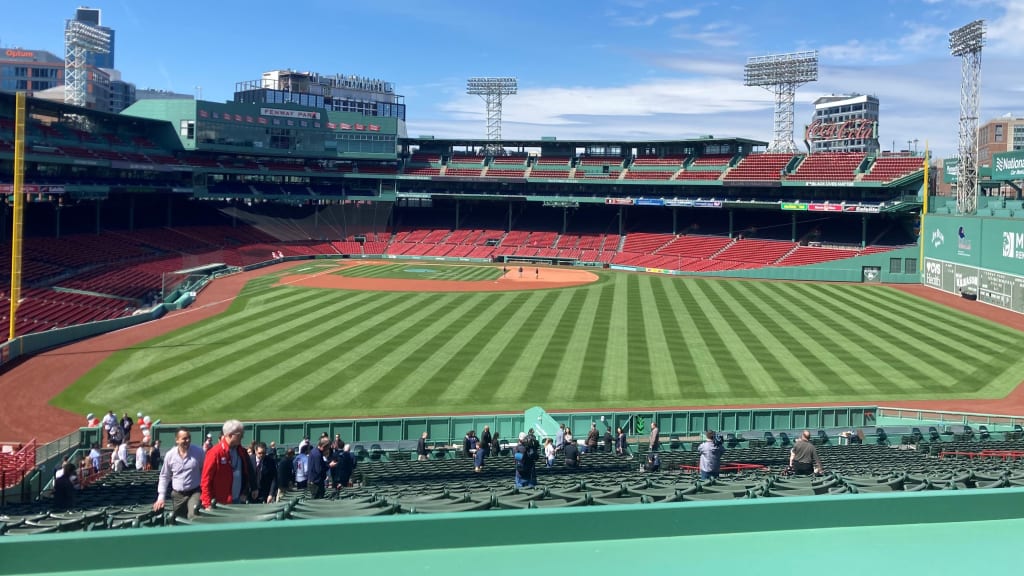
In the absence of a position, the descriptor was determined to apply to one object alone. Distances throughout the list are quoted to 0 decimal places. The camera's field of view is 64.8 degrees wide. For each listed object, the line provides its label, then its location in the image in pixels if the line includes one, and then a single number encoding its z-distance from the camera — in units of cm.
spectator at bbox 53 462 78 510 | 1336
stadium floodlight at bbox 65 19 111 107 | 10175
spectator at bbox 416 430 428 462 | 2062
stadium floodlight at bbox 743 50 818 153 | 9725
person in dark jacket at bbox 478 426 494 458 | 1931
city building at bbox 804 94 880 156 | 14500
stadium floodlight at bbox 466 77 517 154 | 10931
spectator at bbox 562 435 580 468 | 1772
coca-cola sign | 14188
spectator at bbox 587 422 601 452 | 2150
